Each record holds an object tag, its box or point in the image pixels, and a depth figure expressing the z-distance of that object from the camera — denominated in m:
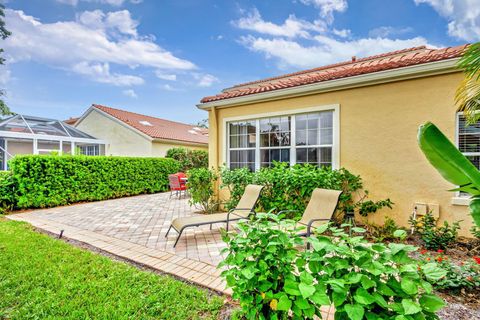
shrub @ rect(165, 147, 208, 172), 17.23
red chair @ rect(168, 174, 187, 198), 12.06
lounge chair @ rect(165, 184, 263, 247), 5.34
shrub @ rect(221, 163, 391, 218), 6.27
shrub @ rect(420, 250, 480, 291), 3.25
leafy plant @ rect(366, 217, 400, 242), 5.60
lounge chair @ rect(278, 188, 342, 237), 4.93
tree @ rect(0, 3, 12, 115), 17.76
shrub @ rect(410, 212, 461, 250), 4.90
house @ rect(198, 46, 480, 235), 5.59
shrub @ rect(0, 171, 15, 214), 8.58
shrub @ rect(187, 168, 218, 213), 8.29
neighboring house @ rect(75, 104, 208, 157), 17.94
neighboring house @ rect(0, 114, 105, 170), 14.41
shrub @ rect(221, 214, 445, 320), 1.59
